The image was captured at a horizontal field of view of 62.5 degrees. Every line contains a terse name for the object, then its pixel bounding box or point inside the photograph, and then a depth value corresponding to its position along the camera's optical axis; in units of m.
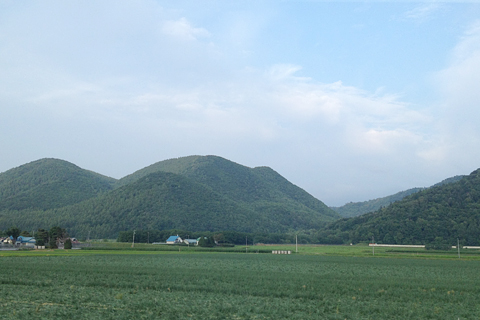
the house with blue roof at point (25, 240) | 116.71
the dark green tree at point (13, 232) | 118.00
